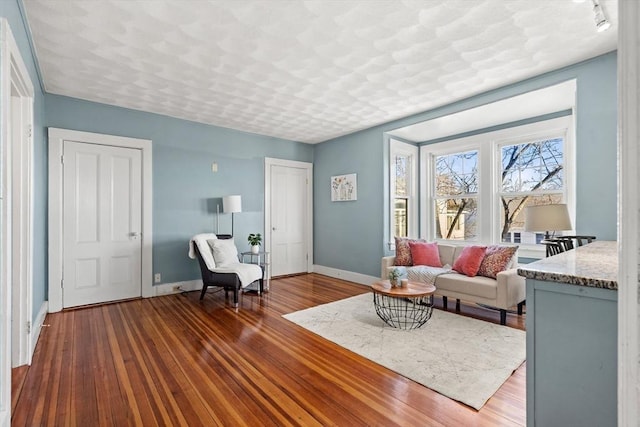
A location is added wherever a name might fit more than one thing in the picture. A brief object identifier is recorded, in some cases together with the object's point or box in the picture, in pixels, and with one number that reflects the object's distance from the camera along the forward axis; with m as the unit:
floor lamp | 4.78
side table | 4.70
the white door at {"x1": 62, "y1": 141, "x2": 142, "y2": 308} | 3.83
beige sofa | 3.29
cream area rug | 2.19
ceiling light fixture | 2.05
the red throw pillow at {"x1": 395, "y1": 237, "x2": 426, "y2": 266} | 4.39
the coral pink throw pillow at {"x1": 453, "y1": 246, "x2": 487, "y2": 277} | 3.73
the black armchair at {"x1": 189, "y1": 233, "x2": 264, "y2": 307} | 3.95
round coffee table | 3.13
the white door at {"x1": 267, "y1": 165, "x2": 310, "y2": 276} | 5.74
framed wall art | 5.45
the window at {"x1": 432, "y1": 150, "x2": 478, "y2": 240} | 4.93
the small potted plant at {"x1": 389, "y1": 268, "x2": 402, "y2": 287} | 3.30
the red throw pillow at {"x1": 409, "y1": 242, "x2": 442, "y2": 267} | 4.29
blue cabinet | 1.13
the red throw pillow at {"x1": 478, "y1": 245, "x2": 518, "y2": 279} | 3.60
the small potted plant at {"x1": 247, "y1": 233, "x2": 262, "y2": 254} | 4.75
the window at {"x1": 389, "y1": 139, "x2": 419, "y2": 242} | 5.29
